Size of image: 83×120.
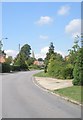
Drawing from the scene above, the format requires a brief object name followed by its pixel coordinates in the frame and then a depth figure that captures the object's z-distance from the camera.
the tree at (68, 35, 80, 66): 20.53
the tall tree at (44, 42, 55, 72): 37.99
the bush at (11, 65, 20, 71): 37.57
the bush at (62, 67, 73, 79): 17.32
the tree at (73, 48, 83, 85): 10.84
